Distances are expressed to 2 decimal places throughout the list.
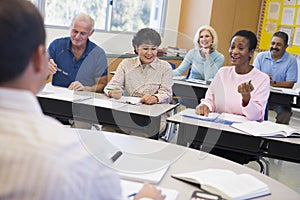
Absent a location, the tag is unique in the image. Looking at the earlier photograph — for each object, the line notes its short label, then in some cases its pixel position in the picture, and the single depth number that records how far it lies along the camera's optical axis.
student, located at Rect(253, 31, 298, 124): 4.71
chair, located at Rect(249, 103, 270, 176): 2.67
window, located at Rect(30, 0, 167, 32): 4.85
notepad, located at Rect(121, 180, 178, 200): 1.31
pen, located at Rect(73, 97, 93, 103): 2.69
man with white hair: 3.30
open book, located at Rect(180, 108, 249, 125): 2.54
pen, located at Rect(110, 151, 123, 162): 1.62
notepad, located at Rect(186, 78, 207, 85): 4.18
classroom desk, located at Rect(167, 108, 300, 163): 2.27
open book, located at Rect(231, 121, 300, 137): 2.31
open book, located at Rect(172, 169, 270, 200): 1.37
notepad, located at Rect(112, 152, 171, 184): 1.44
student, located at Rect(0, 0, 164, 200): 0.66
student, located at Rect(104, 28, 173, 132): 3.07
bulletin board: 6.25
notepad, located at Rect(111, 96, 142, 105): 2.80
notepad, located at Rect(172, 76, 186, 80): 4.34
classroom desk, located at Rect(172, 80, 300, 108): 3.97
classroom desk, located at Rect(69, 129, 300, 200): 1.44
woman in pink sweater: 2.78
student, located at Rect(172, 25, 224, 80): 4.46
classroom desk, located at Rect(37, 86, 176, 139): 2.54
